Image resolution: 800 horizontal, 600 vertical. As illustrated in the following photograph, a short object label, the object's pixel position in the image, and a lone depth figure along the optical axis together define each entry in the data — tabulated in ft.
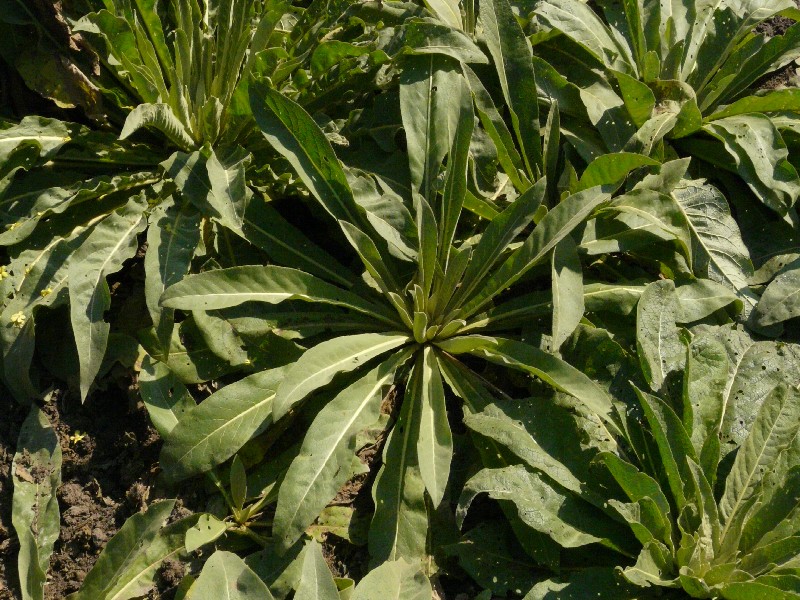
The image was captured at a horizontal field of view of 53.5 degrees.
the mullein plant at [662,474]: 7.35
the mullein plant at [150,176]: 7.90
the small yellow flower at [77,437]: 7.93
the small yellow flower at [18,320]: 7.77
